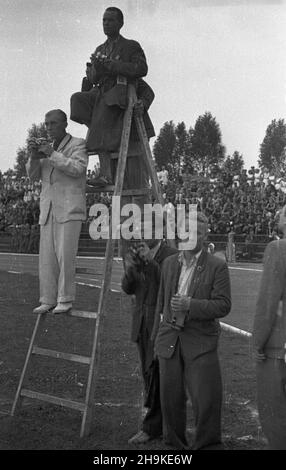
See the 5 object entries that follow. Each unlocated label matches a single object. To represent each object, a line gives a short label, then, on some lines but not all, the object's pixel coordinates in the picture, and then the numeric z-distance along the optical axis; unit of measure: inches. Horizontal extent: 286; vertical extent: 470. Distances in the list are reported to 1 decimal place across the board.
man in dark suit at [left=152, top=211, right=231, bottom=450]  187.3
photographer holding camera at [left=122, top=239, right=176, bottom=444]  208.2
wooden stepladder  211.0
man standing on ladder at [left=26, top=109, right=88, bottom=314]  213.5
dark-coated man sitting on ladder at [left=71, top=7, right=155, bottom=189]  214.5
